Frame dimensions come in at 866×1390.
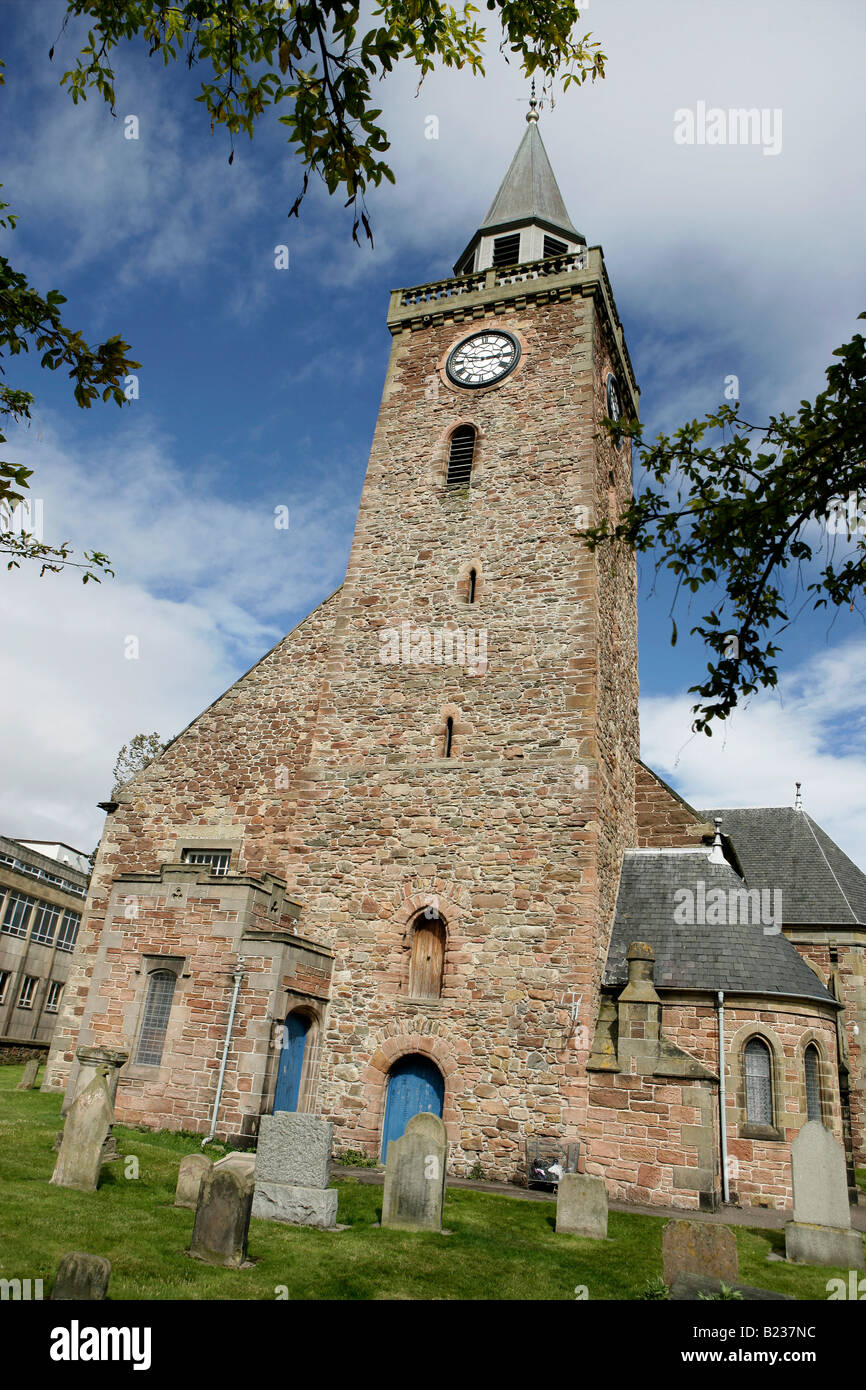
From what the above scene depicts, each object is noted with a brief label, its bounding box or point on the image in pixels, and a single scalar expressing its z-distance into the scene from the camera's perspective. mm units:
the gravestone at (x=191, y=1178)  9156
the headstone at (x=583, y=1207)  10086
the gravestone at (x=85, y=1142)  9180
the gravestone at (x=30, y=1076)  18281
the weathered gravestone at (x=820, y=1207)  9844
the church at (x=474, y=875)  13742
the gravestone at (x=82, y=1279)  5168
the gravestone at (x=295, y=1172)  9156
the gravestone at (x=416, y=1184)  9531
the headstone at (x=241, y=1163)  9523
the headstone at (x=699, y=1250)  7672
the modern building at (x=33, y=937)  34500
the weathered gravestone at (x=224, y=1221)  7281
